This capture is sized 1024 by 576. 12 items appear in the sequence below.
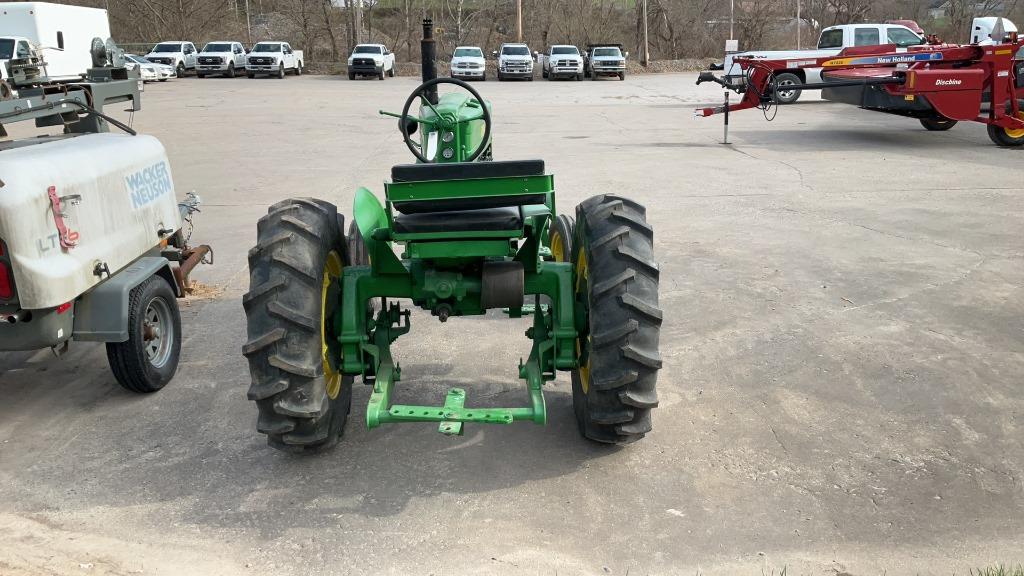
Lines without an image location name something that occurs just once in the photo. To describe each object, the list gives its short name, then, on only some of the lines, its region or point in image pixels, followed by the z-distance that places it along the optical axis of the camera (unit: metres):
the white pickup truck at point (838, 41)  22.91
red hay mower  14.63
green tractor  4.04
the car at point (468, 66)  34.91
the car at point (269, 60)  38.50
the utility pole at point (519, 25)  43.09
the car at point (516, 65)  35.25
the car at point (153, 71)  34.44
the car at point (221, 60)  39.06
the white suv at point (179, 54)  38.72
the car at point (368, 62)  37.03
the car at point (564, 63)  35.09
